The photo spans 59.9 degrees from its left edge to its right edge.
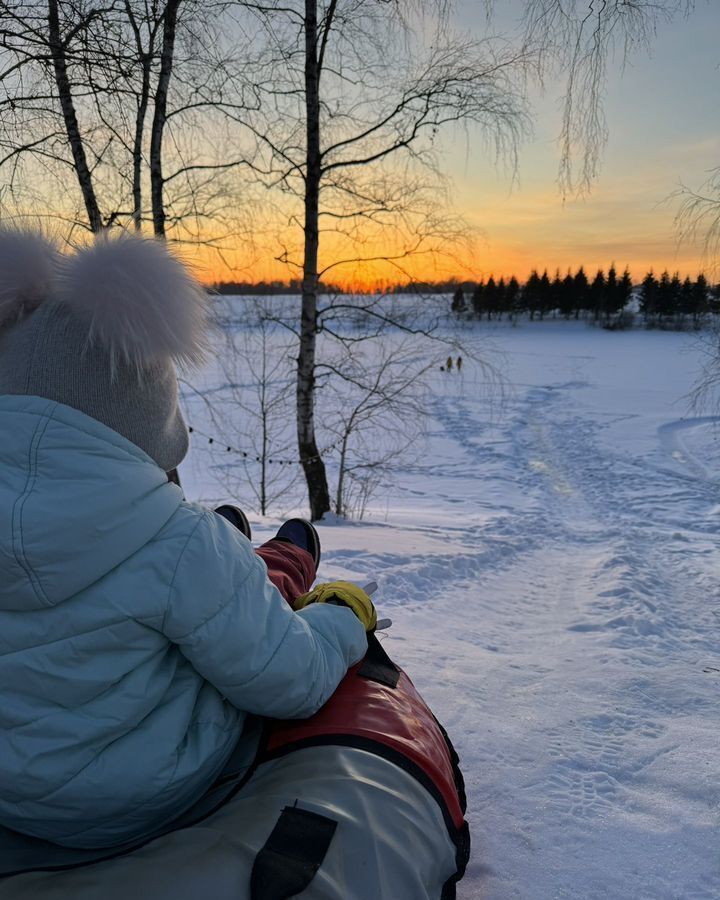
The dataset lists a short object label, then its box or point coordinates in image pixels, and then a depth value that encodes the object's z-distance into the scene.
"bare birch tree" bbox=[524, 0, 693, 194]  3.42
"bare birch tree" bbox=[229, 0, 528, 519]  6.21
